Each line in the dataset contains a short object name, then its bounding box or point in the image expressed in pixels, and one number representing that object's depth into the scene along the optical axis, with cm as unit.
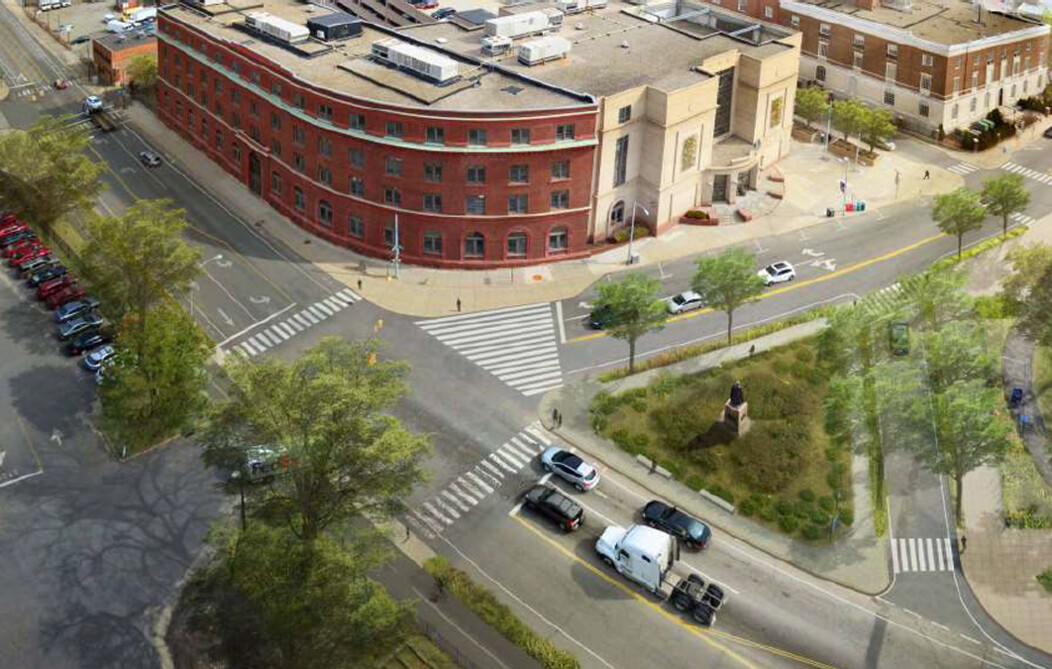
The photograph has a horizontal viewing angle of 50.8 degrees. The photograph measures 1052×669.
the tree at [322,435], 6209
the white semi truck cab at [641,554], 7194
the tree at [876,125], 13200
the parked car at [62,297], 10306
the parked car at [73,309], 10038
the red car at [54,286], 10388
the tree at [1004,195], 11256
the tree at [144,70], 14438
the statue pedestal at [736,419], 8462
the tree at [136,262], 8931
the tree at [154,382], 8406
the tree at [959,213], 10844
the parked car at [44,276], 10594
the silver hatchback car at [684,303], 10338
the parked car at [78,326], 9803
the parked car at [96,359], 9381
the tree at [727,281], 9281
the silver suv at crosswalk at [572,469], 8138
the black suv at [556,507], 7750
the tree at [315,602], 5903
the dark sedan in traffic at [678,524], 7612
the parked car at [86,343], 9650
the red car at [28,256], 10900
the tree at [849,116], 13225
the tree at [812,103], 13745
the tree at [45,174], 10631
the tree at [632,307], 8944
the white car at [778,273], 10838
